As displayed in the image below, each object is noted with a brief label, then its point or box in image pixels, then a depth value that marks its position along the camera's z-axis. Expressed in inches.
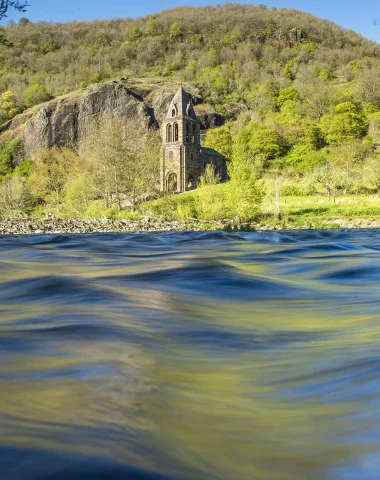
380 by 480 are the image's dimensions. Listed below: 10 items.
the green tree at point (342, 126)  2822.3
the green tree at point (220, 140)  3085.6
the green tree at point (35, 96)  3956.7
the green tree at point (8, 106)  3849.9
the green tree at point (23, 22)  6029.0
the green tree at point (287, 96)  3843.5
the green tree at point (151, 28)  5753.0
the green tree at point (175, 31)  5664.4
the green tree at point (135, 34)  5708.7
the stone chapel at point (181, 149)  2406.5
